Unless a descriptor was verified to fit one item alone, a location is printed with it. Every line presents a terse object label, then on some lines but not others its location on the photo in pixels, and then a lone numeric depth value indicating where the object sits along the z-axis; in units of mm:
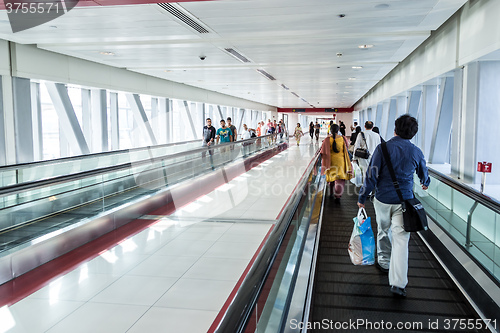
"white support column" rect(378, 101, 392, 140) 21483
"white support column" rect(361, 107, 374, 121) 32694
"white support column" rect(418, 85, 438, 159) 13443
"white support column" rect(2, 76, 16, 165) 10430
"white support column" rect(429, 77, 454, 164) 11180
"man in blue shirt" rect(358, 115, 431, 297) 4039
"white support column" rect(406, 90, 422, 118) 15542
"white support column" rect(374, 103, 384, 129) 26328
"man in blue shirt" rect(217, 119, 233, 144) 16172
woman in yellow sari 8281
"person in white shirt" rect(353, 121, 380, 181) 7762
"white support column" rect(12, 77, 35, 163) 10812
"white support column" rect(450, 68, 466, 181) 8488
